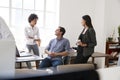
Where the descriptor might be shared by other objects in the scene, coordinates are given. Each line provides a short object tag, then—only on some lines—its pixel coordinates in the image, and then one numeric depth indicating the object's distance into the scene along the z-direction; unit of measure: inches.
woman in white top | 158.1
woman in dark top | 123.8
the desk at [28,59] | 107.5
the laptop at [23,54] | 122.1
